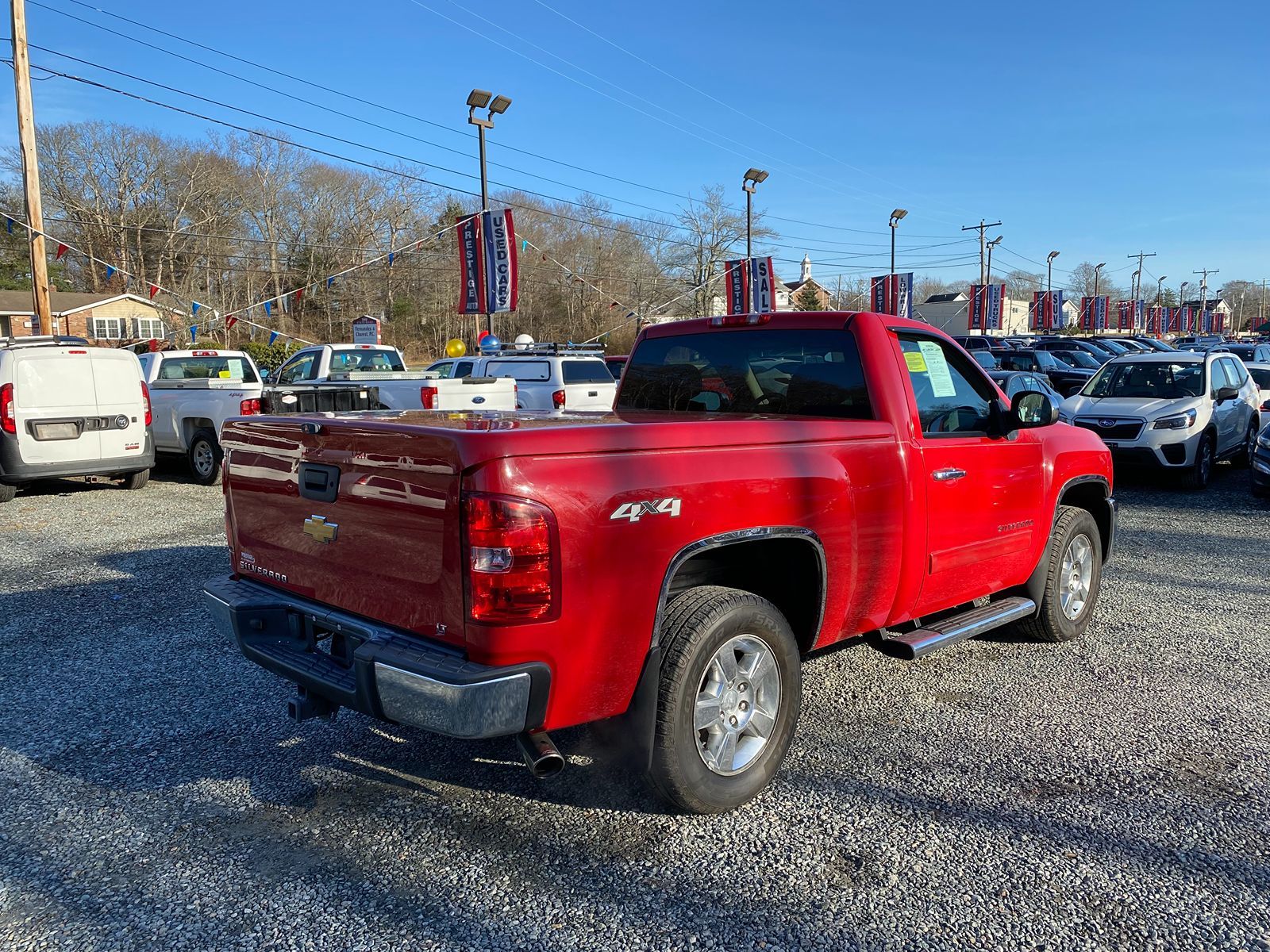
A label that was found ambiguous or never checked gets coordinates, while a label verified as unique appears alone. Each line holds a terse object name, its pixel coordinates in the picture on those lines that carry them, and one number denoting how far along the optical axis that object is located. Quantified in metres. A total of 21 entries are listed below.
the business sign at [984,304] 51.81
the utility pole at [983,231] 67.94
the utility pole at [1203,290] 119.31
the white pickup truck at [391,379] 11.90
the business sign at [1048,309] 65.81
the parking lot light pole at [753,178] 34.72
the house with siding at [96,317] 55.09
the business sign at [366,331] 27.17
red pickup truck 2.80
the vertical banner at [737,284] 31.85
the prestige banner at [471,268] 21.66
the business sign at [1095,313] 70.75
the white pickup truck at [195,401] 12.22
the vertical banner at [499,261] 21.42
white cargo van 10.19
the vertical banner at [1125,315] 85.44
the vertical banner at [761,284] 32.38
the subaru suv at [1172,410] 11.73
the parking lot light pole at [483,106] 21.81
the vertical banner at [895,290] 39.81
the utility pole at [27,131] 16.62
